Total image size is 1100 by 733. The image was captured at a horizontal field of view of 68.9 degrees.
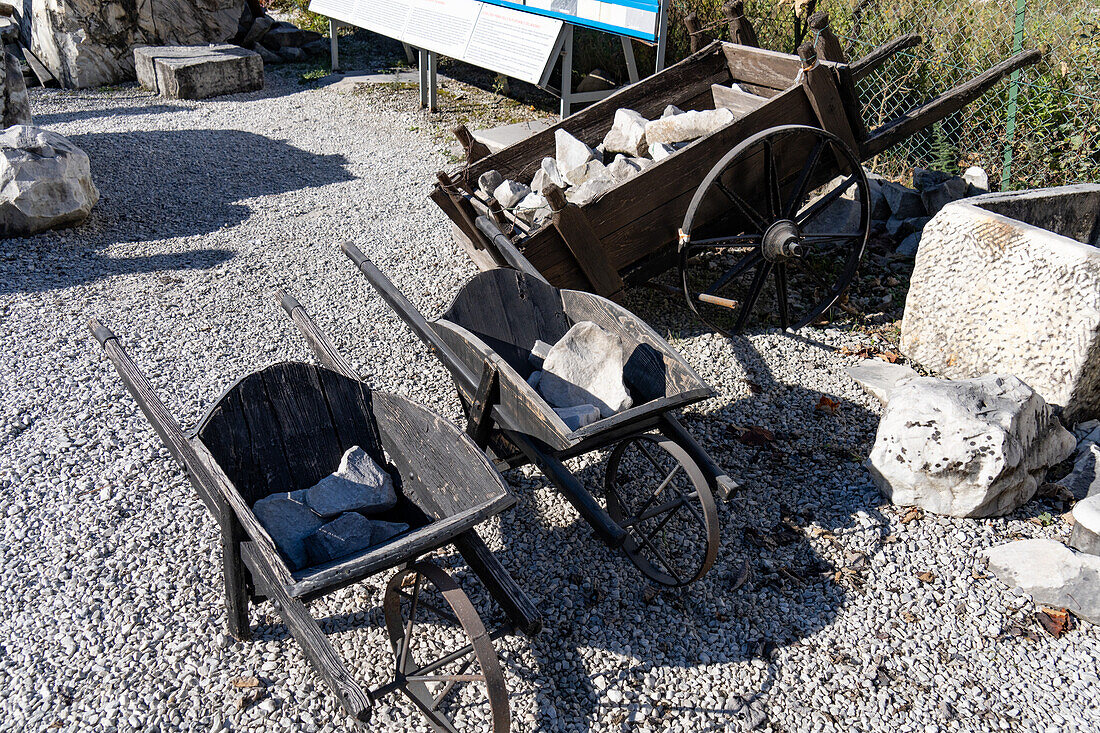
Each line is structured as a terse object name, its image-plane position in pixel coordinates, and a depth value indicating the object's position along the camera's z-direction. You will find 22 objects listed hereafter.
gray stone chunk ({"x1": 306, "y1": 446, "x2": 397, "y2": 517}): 2.71
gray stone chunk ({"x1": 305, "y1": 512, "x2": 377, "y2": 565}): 2.60
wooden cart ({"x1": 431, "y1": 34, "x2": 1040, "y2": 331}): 4.15
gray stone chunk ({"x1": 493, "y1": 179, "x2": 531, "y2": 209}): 4.61
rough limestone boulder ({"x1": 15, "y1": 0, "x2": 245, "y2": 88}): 9.21
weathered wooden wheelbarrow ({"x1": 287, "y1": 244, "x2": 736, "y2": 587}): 2.86
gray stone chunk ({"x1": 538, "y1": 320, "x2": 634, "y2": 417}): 3.20
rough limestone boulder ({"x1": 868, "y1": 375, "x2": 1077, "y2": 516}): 3.30
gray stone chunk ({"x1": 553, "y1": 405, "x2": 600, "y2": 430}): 2.95
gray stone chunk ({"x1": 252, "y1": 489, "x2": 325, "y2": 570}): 2.59
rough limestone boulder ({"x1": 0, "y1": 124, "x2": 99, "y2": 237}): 5.57
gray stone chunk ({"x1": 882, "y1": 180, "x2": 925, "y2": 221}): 5.86
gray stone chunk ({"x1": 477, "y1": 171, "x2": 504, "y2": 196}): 4.63
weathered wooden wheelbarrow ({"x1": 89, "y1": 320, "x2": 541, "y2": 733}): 2.20
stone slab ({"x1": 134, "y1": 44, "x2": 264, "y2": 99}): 9.01
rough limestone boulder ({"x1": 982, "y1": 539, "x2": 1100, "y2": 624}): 2.97
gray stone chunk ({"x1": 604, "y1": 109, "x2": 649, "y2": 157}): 4.82
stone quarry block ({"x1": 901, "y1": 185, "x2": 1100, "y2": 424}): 3.61
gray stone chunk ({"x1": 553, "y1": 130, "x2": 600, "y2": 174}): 4.67
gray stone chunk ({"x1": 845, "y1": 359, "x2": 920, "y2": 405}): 4.18
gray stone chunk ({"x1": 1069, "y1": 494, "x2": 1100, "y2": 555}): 3.12
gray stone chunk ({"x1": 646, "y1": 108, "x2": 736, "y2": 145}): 4.73
